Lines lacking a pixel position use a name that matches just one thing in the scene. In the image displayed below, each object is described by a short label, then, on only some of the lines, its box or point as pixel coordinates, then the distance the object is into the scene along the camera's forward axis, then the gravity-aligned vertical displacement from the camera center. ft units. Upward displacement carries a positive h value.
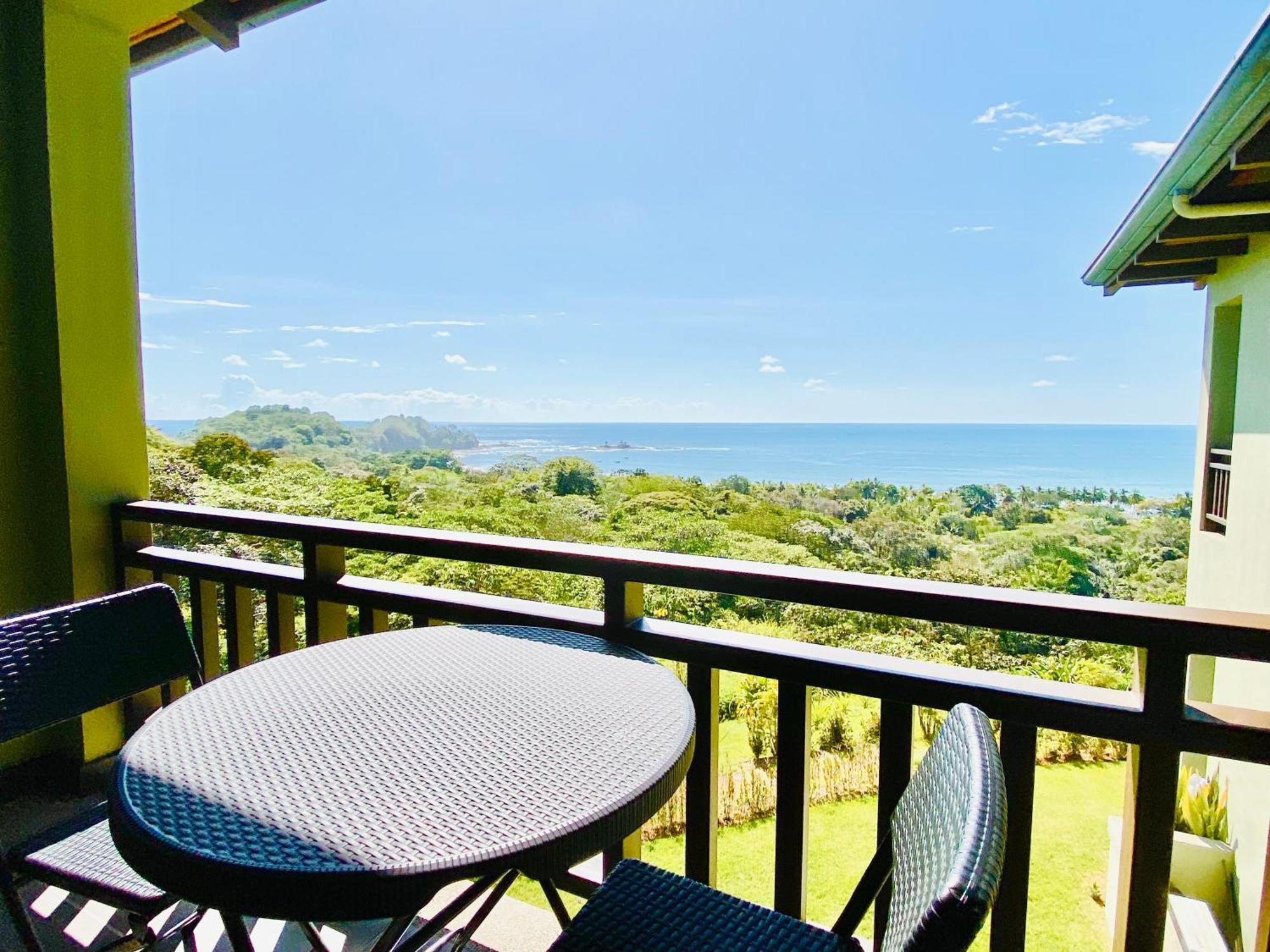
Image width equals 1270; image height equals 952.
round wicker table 2.55 -1.61
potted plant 13.87 -8.98
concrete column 7.82 +1.43
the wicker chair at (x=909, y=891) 1.81 -1.58
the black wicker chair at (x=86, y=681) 4.01 -1.80
